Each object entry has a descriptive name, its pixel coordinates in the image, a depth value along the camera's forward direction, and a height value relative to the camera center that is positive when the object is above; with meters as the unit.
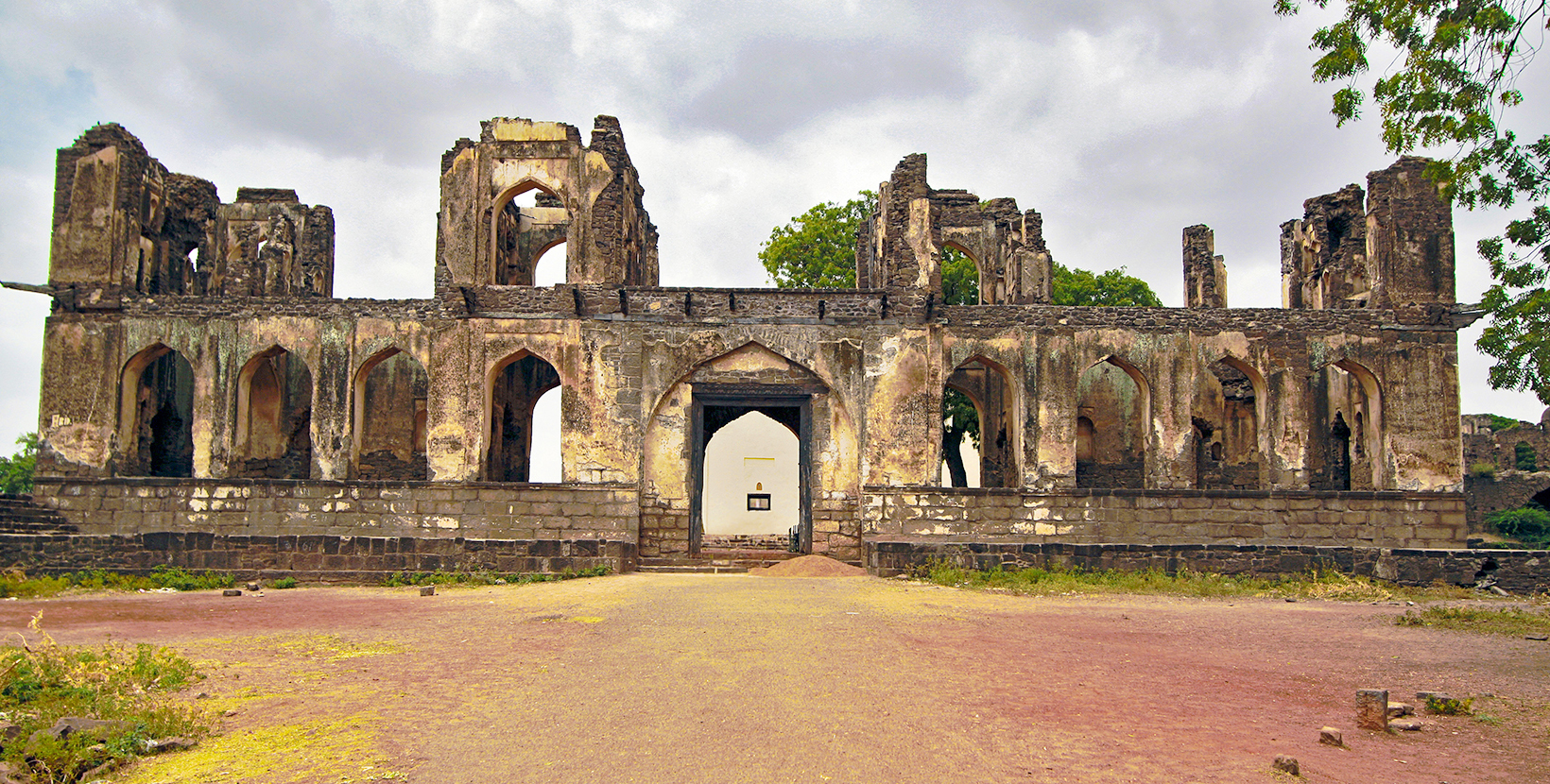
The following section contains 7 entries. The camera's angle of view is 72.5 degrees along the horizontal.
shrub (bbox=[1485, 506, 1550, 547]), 27.72 -1.04
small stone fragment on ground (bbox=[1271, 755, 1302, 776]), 5.52 -1.48
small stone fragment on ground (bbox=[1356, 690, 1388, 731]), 6.49 -1.39
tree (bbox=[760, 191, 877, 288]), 28.73 +6.37
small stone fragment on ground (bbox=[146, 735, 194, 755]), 5.76 -1.49
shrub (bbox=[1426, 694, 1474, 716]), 6.99 -1.47
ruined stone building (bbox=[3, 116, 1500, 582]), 15.73 +1.44
